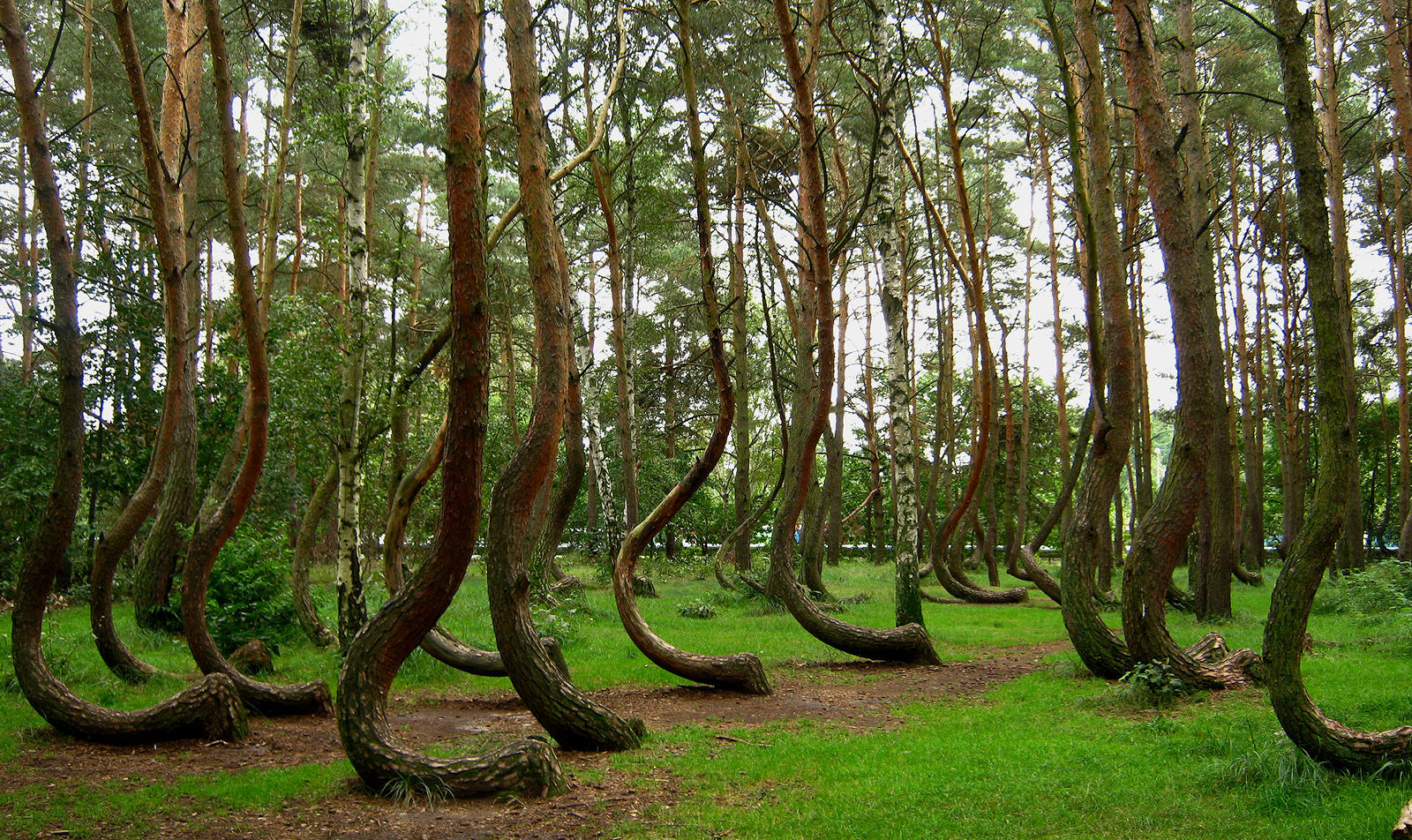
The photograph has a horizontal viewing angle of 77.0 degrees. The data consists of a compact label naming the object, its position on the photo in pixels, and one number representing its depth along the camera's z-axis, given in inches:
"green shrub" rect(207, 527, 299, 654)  352.5
